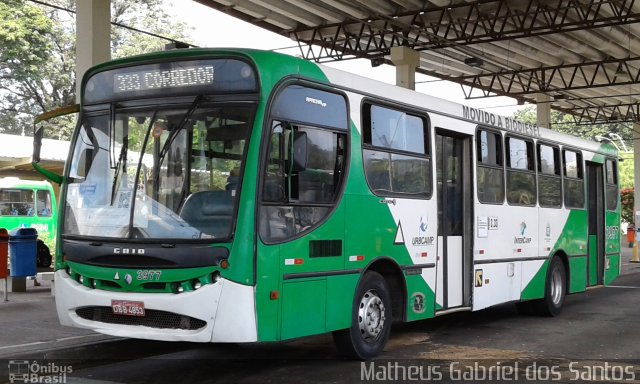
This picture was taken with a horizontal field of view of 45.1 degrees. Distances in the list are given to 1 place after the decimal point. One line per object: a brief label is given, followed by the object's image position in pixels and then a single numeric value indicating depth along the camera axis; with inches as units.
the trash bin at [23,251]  517.0
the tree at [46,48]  1518.2
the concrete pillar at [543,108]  1359.5
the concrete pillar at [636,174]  1685.5
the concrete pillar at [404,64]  965.2
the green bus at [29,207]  826.8
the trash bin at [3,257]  489.4
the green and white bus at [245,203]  275.0
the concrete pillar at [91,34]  589.0
